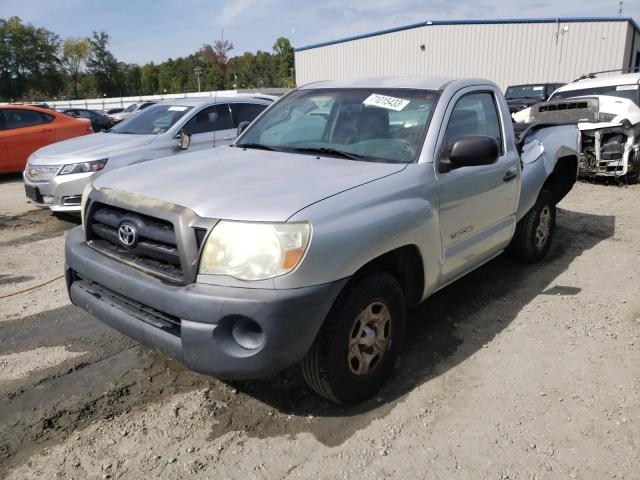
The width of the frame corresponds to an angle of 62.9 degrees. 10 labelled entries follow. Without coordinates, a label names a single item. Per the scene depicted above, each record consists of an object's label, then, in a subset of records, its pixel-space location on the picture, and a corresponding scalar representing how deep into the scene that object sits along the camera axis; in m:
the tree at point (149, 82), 87.62
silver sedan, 6.63
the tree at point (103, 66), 77.25
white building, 25.42
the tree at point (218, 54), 86.19
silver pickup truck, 2.38
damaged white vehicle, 8.88
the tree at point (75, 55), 77.38
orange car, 10.21
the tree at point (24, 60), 71.44
